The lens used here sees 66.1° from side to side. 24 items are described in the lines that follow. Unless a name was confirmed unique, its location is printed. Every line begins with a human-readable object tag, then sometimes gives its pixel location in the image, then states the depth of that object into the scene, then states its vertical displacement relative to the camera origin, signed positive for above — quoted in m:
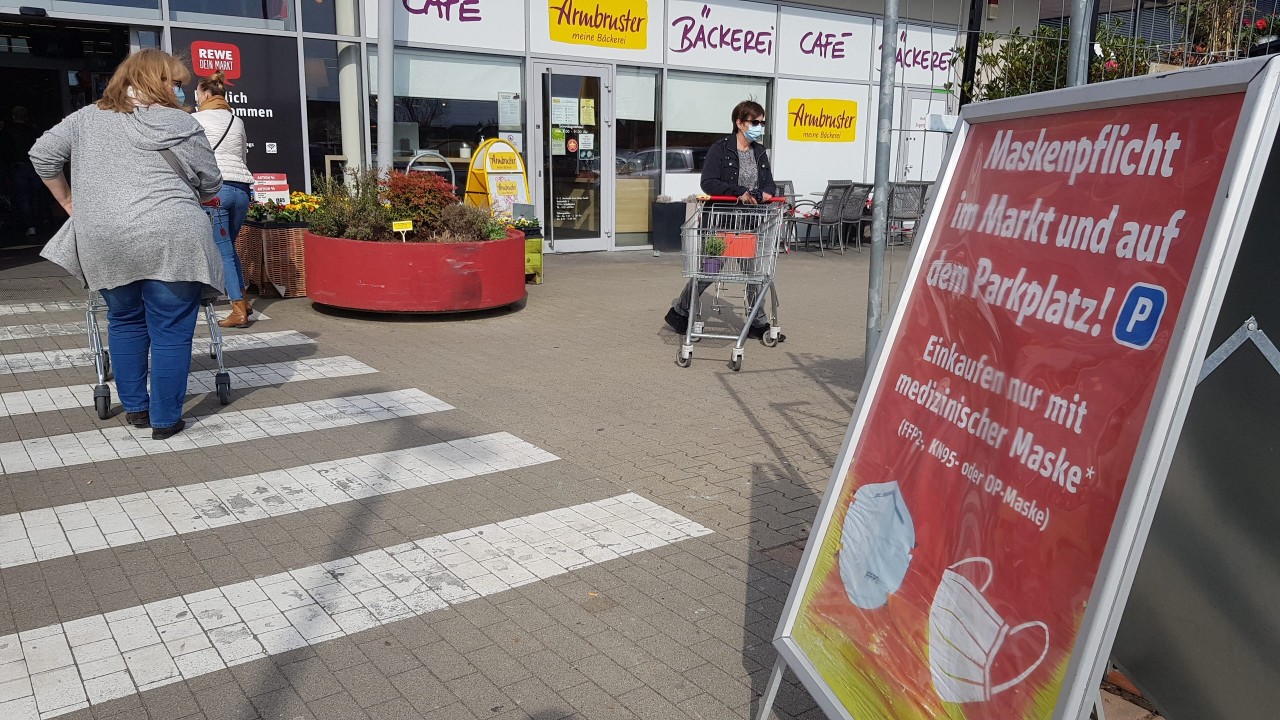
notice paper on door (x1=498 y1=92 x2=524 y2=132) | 13.59 +0.75
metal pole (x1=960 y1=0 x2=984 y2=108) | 4.99 +0.55
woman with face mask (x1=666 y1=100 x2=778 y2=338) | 8.15 +0.06
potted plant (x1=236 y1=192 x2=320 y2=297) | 10.05 -0.83
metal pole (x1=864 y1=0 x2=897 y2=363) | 4.21 +0.01
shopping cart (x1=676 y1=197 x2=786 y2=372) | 7.62 -0.60
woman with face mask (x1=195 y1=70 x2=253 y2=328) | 8.00 -0.03
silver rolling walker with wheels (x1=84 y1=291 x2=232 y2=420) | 5.92 -1.22
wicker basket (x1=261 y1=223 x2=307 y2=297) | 10.04 -0.93
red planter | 8.77 -0.97
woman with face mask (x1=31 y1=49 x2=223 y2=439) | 5.27 -0.29
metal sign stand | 1.72 -0.30
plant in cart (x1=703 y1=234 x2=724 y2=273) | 7.60 -0.64
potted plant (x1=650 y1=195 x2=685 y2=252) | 15.22 -0.81
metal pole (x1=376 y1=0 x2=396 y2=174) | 10.76 +0.90
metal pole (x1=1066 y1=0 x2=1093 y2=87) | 3.58 +0.47
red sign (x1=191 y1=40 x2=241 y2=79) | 11.16 +1.16
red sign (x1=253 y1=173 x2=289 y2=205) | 11.69 -0.28
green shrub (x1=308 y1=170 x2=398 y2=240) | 9.04 -0.46
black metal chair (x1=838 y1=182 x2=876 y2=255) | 15.92 -0.54
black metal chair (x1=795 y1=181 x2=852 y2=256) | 15.43 -0.57
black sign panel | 11.22 +0.89
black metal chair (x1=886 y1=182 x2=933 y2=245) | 15.28 -0.47
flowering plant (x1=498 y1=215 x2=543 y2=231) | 10.91 -0.63
